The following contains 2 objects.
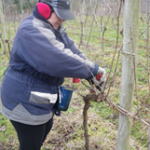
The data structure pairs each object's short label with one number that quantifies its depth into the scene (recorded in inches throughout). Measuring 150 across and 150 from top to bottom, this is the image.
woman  47.8
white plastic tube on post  38.5
